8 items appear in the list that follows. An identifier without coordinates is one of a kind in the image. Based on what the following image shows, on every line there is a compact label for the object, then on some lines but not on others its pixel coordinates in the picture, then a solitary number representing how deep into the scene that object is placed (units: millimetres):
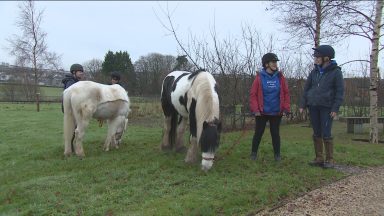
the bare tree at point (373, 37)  10836
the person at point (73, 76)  9143
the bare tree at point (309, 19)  14784
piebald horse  6446
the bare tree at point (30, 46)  26766
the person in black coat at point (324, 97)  6848
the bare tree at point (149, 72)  33591
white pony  8250
